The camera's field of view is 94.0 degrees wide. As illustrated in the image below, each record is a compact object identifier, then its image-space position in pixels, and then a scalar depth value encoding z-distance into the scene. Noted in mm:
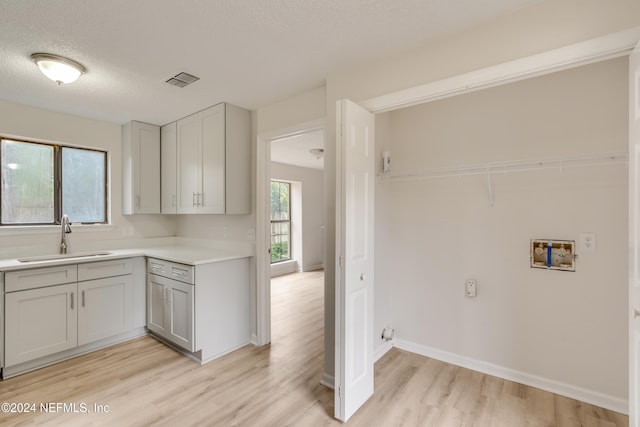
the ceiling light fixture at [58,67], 2012
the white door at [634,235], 1272
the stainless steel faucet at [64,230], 3111
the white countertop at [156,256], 2561
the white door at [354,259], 1894
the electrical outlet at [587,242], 2125
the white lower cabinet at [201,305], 2695
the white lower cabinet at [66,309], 2473
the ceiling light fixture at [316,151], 4855
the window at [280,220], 6555
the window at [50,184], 2982
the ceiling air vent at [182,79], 2342
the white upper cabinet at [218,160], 2979
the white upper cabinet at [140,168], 3531
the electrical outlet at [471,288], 2594
